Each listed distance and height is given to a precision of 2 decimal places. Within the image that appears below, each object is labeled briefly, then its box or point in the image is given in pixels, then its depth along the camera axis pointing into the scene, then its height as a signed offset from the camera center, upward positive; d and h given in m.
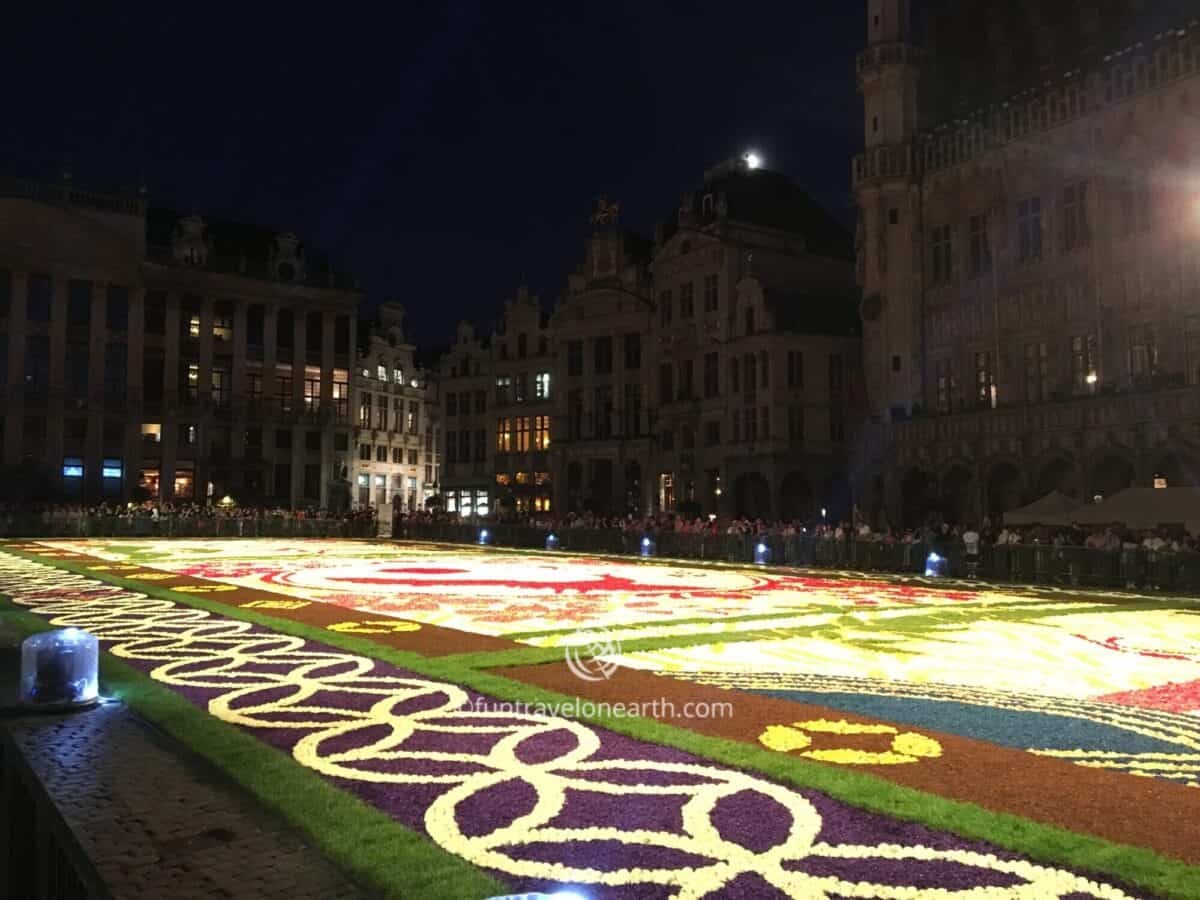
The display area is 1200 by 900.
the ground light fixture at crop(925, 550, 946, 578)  26.62 -1.20
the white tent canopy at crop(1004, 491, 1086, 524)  27.38 +0.23
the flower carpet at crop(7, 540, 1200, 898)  5.16 -1.64
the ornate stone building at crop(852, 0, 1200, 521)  35.53 +10.62
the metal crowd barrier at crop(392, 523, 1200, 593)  22.48 -1.02
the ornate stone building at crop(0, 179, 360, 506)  67.88 +11.87
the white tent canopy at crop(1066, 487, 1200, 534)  23.11 +0.25
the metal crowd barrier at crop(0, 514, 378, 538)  46.28 -0.39
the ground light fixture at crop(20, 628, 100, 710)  7.52 -1.13
